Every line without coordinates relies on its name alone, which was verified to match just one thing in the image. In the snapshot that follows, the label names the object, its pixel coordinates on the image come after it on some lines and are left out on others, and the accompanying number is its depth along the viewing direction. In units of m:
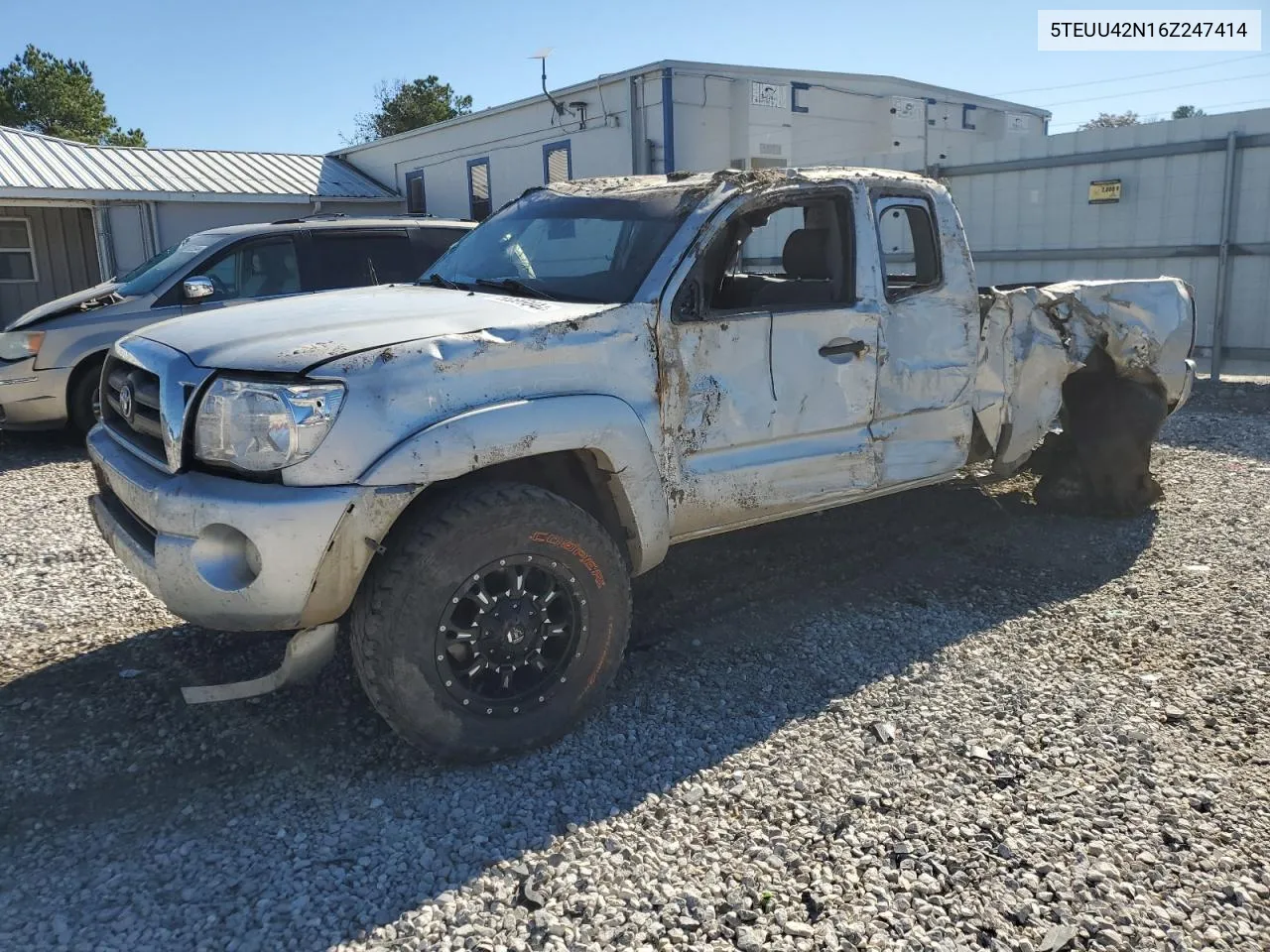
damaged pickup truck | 3.09
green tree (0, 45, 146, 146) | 44.50
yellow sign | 11.12
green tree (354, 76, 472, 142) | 43.94
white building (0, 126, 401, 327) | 18.08
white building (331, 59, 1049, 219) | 14.34
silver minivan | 8.42
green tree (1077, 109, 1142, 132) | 51.78
